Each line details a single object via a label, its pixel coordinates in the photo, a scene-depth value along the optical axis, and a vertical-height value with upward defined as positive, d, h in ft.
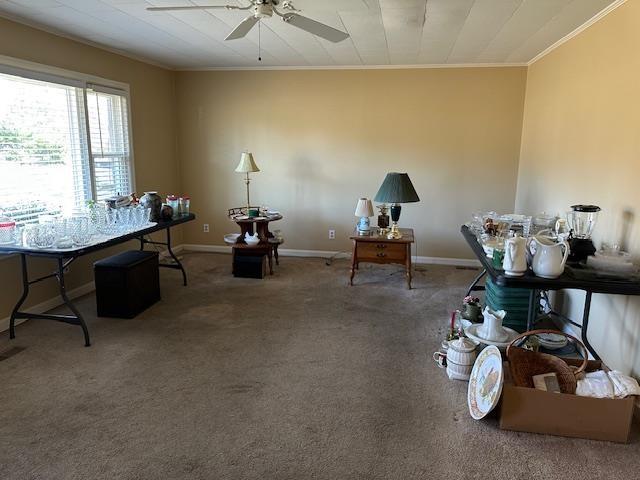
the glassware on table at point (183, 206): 14.89 -1.43
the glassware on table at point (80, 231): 10.96 -1.70
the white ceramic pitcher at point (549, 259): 8.14 -1.59
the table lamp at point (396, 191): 14.24 -0.77
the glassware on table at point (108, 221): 12.28 -1.64
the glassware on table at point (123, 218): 12.75 -1.59
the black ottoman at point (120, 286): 11.98 -3.27
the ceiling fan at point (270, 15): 8.79 +2.74
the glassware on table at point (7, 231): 10.58 -1.66
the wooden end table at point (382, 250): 14.75 -2.69
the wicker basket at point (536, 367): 7.89 -3.45
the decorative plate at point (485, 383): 7.48 -3.60
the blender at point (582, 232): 9.19 -1.29
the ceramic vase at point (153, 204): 13.67 -1.26
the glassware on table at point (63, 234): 10.56 -1.74
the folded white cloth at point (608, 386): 7.35 -3.47
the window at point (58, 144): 11.48 +0.43
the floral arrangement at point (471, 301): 11.16 -3.23
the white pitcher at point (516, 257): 8.30 -1.59
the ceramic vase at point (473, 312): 11.01 -3.44
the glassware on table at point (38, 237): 10.47 -1.75
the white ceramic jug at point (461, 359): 9.04 -3.74
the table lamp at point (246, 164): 16.90 -0.05
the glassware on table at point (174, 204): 14.60 -1.33
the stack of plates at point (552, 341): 9.87 -3.69
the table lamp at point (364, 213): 15.27 -1.61
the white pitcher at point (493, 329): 9.47 -3.31
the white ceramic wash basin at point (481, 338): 9.31 -3.49
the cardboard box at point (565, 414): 7.17 -3.84
